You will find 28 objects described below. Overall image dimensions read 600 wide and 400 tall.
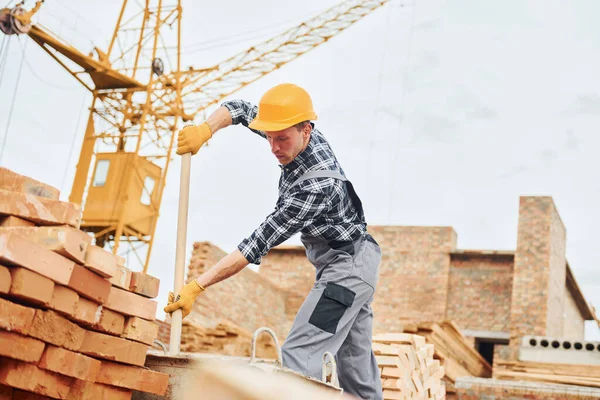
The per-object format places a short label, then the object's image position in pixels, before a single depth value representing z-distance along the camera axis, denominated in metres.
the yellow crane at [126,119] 24.50
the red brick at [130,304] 3.27
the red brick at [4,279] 2.73
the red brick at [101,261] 3.07
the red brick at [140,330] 3.32
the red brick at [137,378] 3.20
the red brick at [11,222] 3.00
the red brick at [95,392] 3.06
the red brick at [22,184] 3.29
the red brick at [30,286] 2.76
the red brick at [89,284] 3.00
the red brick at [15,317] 2.72
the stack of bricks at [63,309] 2.79
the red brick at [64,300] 2.94
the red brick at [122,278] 3.30
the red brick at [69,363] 2.92
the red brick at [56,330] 2.87
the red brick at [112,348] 3.14
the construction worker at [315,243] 3.53
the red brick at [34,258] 2.72
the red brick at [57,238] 2.92
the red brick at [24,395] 2.92
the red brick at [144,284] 3.40
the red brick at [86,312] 3.05
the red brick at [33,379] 2.80
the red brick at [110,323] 3.21
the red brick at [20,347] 2.75
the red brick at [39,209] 3.04
